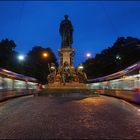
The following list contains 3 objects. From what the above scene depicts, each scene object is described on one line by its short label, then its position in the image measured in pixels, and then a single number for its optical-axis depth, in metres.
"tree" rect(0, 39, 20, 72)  28.83
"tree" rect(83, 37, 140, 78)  30.23
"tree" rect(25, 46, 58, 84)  36.83
